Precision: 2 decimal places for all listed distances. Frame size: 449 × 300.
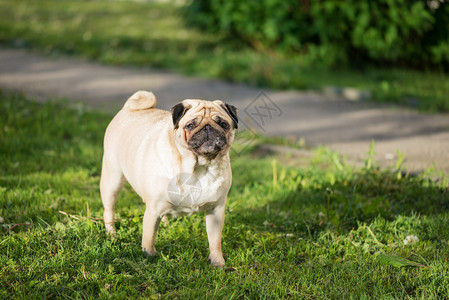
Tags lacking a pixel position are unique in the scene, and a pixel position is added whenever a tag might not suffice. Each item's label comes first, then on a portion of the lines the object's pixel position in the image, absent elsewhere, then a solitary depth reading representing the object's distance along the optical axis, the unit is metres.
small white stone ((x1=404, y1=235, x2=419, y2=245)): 6.98
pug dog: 5.60
